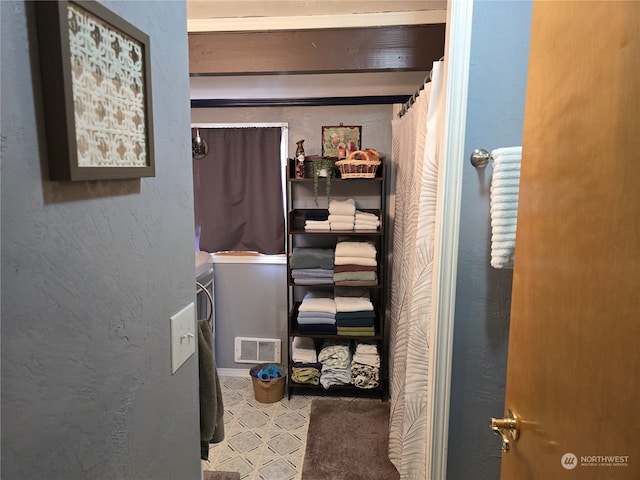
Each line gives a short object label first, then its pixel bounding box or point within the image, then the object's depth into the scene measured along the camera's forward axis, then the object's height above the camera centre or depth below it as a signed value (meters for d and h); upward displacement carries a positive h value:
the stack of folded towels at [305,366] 3.07 -1.26
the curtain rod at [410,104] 1.88 +0.42
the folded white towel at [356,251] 2.98 -0.46
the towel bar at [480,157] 1.42 +0.08
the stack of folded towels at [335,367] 3.02 -1.24
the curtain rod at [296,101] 3.18 +0.57
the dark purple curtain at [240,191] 3.30 -0.08
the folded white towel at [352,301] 2.99 -0.81
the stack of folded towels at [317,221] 3.00 -0.26
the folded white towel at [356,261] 2.97 -0.52
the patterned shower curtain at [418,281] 1.67 -0.41
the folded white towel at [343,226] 2.99 -0.29
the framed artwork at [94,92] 0.53 +0.12
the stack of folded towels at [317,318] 3.00 -0.91
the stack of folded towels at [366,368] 3.01 -1.24
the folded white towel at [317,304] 3.00 -0.83
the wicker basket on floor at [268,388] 3.07 -1.43
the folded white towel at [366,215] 3.00 -0.22
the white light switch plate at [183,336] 0.93 -0.33
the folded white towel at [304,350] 3.07 -1.17
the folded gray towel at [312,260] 3.02 -0.53
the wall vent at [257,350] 3.43 -1.29
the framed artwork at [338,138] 3.26 +0.32
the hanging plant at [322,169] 2.94 +0.08
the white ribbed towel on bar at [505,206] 1.27 -0.06
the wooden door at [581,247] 0.63 -0.10
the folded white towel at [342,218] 2.98 -0.24
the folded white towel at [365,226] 3.00 -0.29
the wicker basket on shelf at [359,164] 2.85 +0.11
